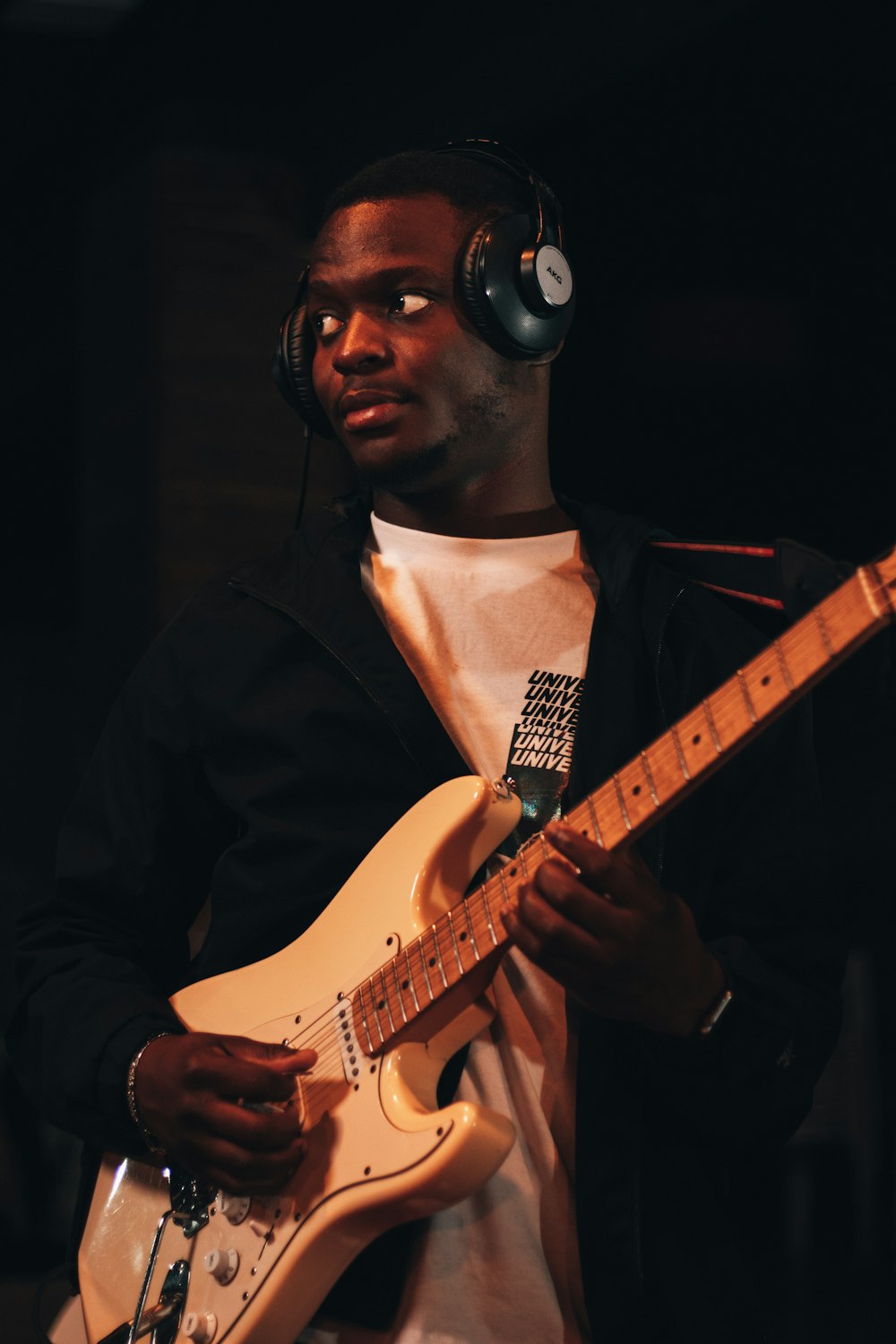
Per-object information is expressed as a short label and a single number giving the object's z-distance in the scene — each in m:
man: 2.06
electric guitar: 1.99
